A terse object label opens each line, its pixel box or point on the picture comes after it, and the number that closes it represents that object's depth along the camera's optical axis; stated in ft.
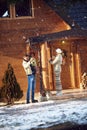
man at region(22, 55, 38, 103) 42.16
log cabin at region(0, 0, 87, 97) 52.42
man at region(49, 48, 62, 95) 44.86
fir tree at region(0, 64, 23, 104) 43.57
